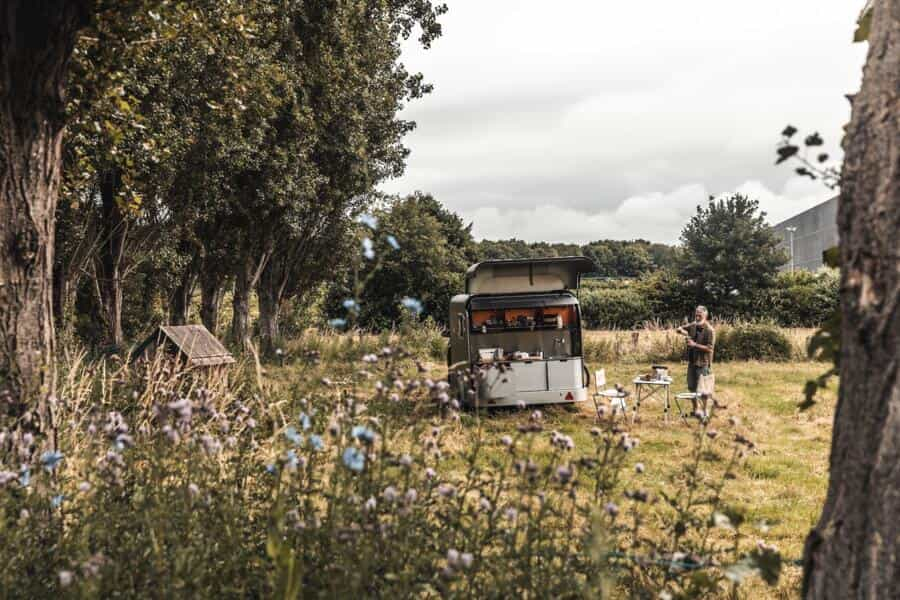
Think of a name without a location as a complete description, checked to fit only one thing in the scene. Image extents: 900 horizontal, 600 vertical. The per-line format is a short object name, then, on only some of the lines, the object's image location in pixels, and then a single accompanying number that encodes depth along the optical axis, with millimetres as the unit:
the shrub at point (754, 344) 22781
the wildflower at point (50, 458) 2941
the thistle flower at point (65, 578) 2154
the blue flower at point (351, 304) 2950
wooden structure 9117
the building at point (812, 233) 54781
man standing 12109
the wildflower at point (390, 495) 2941
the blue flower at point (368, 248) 2707
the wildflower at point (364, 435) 2551
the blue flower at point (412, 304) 3309
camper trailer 13203
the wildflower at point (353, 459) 2430
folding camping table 12073
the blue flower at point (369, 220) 2931
